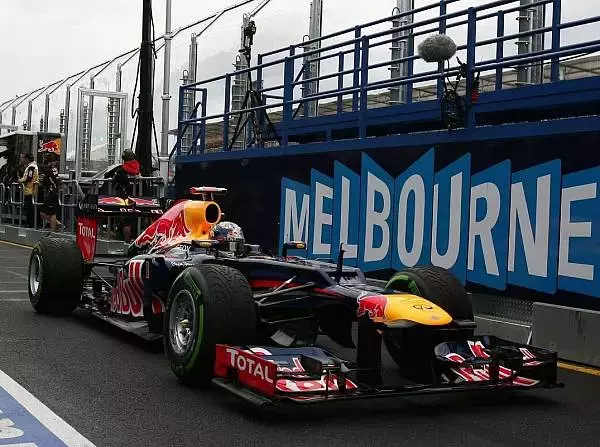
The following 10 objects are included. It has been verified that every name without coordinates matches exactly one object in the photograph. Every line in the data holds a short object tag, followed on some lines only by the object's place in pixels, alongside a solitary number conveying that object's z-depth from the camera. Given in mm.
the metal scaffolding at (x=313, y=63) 16297
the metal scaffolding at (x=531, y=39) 12055
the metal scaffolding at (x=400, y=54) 14531
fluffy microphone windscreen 10602
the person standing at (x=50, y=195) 21109
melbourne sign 8586
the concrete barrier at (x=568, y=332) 7777
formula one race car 5668
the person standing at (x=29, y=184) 22531
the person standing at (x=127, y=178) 15266
